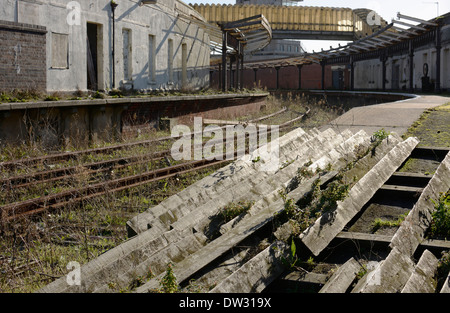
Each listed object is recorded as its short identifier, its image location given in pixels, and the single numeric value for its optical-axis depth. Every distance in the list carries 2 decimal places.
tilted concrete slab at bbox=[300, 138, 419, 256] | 4.38
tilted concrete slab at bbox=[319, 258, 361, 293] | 3.74
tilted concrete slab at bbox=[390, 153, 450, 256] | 4.38
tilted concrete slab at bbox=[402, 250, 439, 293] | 3.67
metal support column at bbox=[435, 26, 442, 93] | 26.72
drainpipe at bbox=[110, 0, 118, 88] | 17.66
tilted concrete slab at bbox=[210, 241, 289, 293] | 3.84
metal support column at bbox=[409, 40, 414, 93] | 30.67
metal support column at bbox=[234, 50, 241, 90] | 29.47
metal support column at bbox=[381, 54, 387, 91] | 35.91
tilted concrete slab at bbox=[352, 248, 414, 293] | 3.65
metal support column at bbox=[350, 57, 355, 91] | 43.17
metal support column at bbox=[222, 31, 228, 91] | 24.52
